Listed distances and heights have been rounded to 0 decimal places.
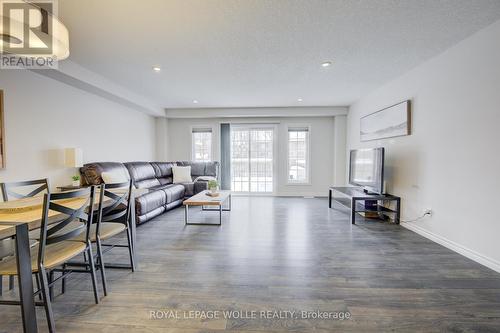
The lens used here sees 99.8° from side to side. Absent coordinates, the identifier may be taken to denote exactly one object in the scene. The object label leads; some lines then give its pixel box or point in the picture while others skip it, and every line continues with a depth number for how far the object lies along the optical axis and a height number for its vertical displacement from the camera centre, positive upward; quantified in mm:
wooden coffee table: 3443 -694
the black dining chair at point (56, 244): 1288 -615
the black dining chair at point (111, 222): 1762 -641
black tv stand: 3536 -661
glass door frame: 6105 +904
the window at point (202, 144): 6340 +463
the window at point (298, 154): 6109 +191
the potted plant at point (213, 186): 4023 -510
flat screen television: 3627 -152
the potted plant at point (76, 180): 3350 -357
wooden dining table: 1144 -480
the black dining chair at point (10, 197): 1546 -357
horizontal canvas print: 3342 +713
